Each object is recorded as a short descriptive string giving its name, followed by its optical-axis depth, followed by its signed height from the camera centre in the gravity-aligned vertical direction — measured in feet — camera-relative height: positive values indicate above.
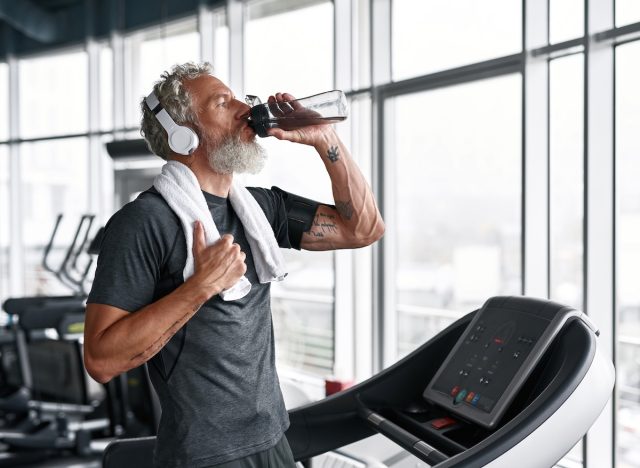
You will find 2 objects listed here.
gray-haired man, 3.98 -0.48
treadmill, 4.35 -1.25
